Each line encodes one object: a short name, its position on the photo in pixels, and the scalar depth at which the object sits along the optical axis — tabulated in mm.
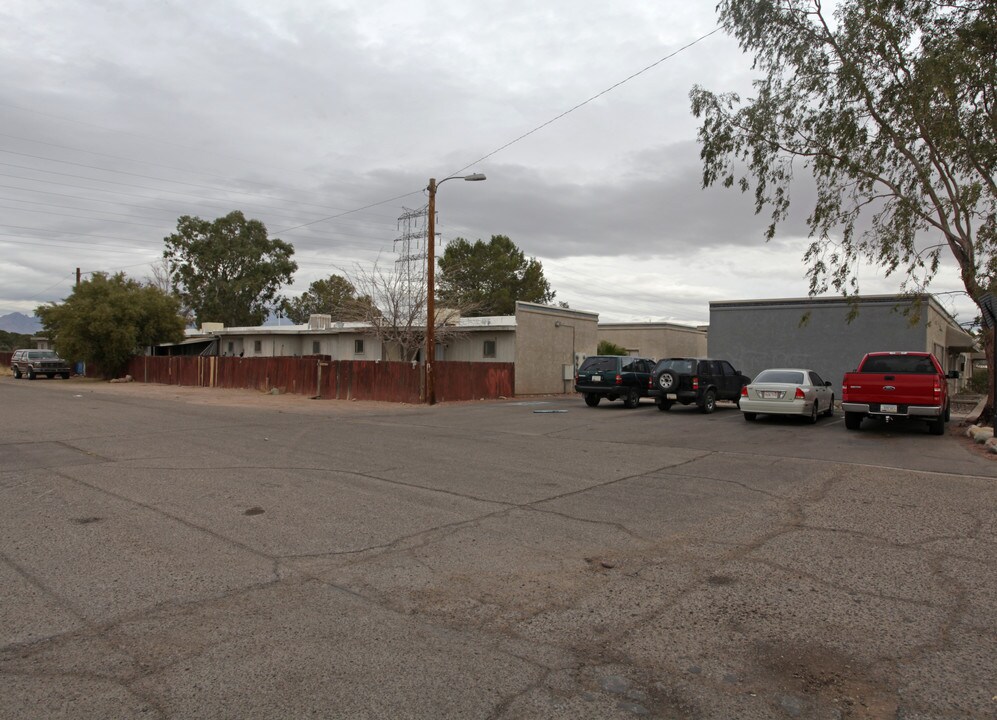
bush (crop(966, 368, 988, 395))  42728
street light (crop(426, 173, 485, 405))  24156
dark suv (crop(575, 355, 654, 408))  22875
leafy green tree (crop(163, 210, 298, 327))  61344
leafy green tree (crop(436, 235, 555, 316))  56188
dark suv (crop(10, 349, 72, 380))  42094
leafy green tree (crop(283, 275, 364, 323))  65812
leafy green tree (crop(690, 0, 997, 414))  15781
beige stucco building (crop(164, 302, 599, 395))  31828
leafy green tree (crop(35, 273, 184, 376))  40062
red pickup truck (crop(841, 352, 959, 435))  15031
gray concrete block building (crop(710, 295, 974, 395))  26312
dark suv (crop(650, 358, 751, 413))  20641
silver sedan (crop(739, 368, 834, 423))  17484
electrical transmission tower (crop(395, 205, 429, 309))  35625
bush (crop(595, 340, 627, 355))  38788
